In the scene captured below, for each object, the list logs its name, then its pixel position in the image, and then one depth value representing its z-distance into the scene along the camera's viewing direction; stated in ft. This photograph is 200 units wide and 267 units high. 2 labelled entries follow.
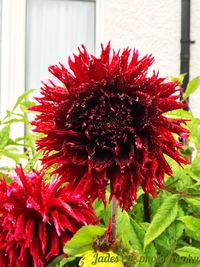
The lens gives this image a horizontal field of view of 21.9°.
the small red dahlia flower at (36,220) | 1.57
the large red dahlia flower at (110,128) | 1.31
